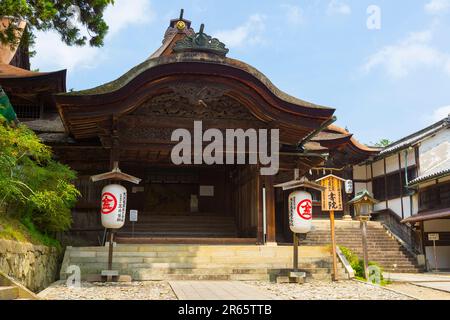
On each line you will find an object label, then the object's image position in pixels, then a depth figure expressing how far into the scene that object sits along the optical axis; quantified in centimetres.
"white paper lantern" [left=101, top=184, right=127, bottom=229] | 1156
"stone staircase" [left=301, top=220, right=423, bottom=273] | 2125
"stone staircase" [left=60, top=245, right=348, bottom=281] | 1204
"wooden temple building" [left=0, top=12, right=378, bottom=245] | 1372
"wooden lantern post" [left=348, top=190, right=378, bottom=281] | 1412
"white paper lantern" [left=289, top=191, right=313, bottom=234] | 1239
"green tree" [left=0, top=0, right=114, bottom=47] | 1259
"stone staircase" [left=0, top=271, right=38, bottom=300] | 717
